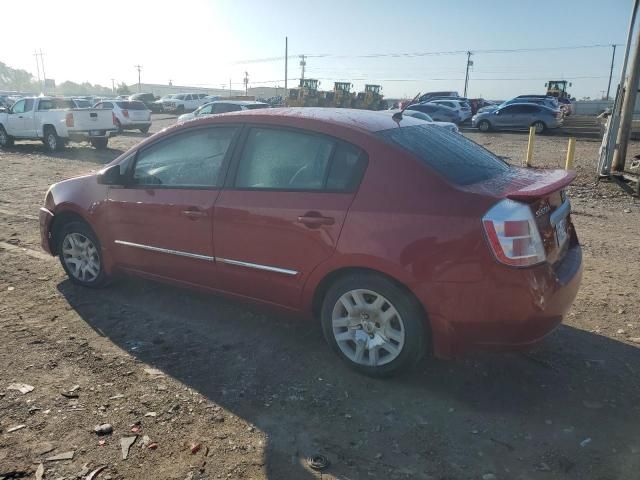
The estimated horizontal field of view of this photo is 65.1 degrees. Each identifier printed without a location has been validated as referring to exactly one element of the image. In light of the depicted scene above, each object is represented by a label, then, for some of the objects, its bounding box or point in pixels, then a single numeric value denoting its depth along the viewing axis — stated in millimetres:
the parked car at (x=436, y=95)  41747
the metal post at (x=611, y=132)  10578
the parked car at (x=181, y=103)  46750
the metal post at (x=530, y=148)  13539
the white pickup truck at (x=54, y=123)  16531
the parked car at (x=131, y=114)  22250
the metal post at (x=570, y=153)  11695
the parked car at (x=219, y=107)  20000
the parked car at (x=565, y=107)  30495
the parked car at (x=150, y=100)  47312
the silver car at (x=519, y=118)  26047
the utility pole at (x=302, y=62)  88875
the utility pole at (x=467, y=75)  78125
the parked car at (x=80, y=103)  18958
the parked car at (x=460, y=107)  30866
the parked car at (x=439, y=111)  29141
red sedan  2855
